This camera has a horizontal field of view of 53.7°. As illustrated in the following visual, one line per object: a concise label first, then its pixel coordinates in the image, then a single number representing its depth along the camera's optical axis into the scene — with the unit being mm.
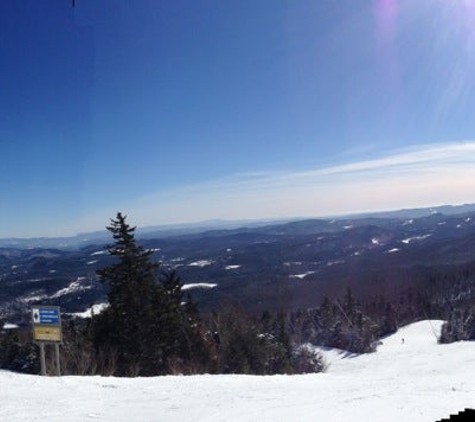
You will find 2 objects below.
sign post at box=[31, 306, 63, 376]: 13547
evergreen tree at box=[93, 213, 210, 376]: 22344
